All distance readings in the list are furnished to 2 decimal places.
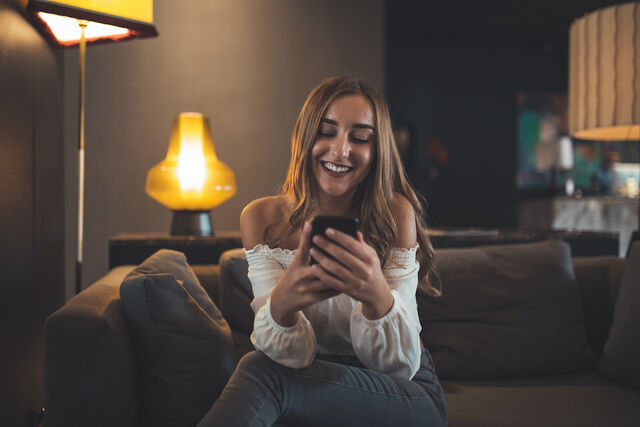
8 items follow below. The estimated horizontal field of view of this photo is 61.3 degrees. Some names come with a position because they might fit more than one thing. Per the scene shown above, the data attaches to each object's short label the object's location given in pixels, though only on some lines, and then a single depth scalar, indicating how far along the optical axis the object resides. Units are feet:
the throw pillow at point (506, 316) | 5.96
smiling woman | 3.53
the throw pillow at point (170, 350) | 4.34
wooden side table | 7.06
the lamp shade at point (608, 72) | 6.16
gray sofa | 3.96
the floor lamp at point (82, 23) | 5.83
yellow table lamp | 7.22
